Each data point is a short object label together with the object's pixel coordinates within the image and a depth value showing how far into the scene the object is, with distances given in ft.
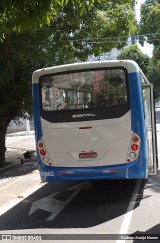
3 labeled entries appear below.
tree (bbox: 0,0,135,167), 52.26
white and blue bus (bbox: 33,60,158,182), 27.53
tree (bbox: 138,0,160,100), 104.47
